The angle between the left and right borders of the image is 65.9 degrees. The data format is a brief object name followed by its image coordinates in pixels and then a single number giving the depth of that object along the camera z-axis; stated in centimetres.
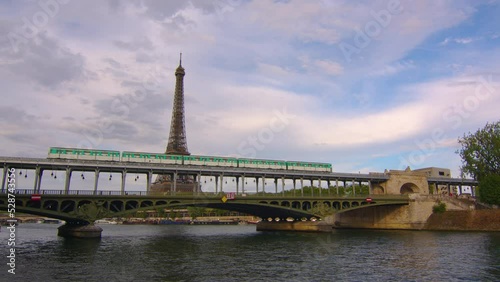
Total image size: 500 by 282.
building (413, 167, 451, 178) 14725
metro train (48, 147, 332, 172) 6850
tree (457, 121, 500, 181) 9106
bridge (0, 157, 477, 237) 5912
